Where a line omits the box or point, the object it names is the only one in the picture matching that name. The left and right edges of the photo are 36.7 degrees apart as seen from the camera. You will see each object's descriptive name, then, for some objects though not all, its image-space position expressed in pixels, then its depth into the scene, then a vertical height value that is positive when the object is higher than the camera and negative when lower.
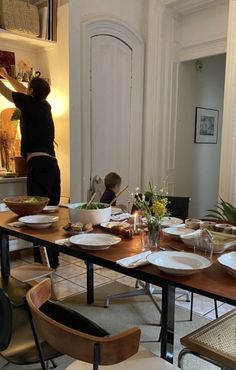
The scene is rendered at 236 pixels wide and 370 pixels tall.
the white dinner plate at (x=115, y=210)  2.47 -0.46
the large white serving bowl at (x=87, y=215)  2.07 -0.40
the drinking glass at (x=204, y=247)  1.60 -0.45
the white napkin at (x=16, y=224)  2.10 -0.47
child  3.08 -0.35
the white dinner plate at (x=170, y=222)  2.14 -0.46
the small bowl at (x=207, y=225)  1.98 -0.43
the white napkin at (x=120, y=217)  2.27 -0.46
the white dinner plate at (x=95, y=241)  1.67 -0.46
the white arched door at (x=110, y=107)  4.04 +0.47
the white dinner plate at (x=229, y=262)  1.35 -0.45
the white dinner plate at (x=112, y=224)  2.02 -0.45
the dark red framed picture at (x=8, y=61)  3.70 +0.88
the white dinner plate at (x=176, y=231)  1.87 -0.45
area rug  2.12 -1.25
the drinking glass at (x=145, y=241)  1.72 -0.46
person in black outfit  3.18 +0.07
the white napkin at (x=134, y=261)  1.46 -0.48
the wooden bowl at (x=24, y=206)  2.25 -0.39
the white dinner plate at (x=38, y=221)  2.04 -0.44
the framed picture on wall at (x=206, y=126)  5.06 +0.33
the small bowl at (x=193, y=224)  2.03 -0.44
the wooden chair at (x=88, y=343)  0.95 -0.54
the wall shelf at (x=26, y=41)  3.51 +1.08
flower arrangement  1.70 -0.31
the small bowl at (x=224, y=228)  1.92 -0.43
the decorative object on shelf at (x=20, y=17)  3.42 +1.25
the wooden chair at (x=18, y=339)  1.18 -0.80
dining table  1.27 -0.49
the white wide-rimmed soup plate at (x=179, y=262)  1.36 -0.46
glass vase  1.71 -0.42
